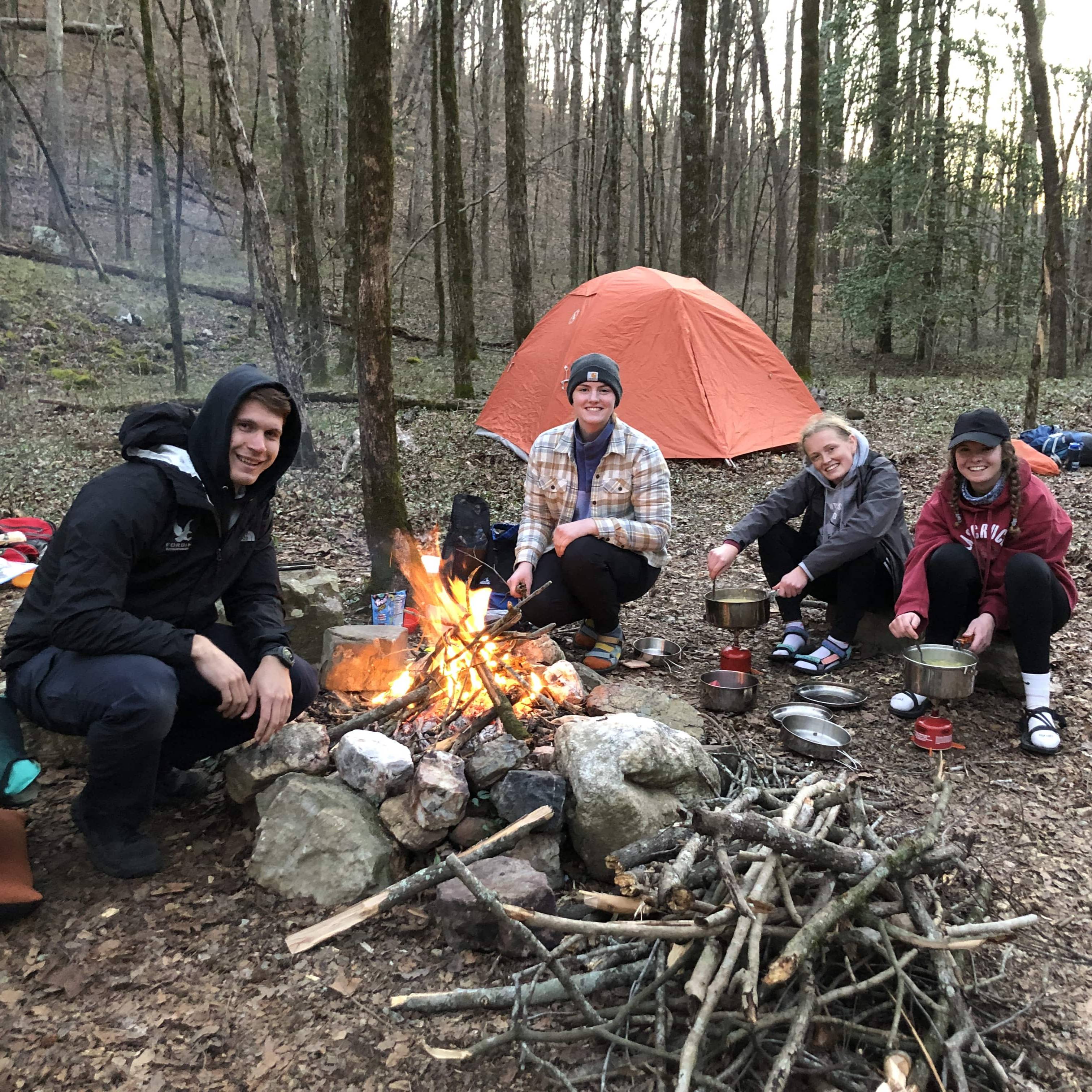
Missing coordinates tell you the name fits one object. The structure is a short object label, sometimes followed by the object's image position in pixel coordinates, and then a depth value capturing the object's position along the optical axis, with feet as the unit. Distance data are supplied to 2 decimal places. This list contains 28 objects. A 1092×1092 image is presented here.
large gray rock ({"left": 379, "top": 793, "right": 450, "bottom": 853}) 8.95
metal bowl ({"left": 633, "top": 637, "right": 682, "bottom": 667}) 14.53
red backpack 17.79
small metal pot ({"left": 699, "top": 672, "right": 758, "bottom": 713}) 12.52
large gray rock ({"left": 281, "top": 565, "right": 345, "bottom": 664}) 13.03
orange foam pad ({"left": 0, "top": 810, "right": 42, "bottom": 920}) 7.78
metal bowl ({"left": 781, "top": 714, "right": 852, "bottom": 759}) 11.18
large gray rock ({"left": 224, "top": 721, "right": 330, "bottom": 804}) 9.47
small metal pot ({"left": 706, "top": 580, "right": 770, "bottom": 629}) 13.17
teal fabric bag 8.73
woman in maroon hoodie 11.59
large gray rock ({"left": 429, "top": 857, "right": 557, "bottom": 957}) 7.77
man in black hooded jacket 8.13
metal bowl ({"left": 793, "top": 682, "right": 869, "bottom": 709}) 12.98
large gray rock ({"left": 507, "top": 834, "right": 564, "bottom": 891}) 8.88
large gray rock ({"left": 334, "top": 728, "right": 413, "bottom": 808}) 9.38
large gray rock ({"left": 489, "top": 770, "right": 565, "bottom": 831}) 9.09
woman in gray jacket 13.61
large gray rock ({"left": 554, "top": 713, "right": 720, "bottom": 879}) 8.95
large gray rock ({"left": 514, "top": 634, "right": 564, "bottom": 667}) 12.47
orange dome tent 27.81
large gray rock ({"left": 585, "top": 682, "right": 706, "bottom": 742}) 11.36
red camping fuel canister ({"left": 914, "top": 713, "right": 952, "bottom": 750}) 11.51
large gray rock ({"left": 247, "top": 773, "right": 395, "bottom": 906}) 8.59
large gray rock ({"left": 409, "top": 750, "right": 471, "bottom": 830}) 8.93
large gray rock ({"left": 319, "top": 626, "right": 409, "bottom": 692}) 11.50
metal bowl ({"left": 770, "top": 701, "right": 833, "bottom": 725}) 12.10
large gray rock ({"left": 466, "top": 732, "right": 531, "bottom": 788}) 9.37
